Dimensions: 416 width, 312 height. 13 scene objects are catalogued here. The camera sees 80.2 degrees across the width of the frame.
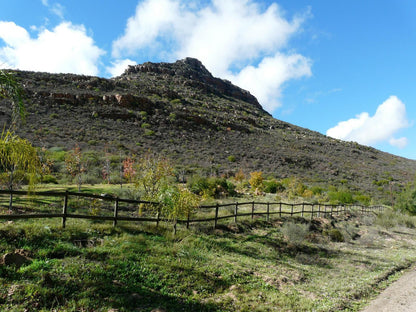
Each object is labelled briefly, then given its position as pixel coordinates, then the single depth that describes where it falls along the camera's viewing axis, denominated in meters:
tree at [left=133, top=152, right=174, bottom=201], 11.90
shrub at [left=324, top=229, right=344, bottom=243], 16.09
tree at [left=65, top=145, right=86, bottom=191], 20.95
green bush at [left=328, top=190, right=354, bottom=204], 34.03
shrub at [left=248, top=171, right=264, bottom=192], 31.77
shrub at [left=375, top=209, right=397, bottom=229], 23.33
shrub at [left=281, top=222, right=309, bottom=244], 13.20
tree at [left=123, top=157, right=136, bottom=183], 21.82
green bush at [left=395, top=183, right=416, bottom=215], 28.73
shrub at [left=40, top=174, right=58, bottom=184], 22.04
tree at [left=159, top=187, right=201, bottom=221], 10.22
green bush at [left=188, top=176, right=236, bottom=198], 24.01
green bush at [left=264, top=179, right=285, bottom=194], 33.64
